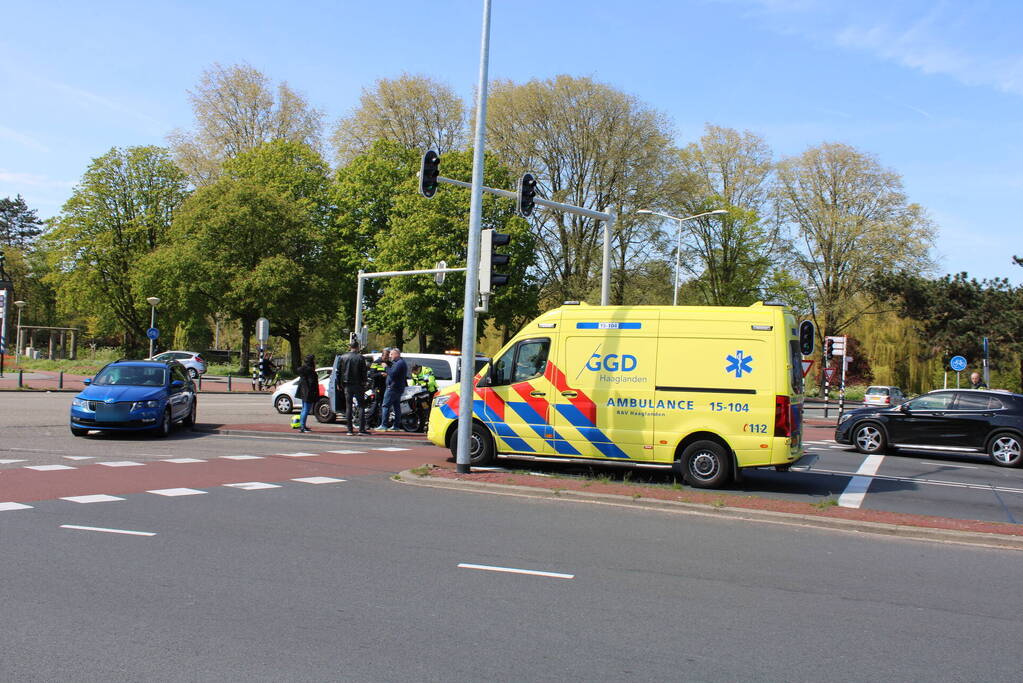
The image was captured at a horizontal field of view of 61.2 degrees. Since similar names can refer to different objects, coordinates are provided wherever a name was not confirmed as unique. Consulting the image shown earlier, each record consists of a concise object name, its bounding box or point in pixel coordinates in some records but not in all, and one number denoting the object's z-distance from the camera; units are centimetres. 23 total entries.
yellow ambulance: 1127
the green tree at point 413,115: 5009
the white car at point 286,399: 2491
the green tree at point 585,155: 4397
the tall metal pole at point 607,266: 1991
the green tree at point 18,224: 8876
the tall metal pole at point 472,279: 1197
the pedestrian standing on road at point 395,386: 1828
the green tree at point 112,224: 5456
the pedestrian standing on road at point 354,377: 1759
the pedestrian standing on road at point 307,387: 1822
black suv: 1747
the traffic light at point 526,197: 1648
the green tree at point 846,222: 4784
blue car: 1616
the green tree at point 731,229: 4803
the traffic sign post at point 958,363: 3494
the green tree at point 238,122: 5425
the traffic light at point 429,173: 1364
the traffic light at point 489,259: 1271
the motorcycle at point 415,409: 1964
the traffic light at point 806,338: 1229
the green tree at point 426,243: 4384
